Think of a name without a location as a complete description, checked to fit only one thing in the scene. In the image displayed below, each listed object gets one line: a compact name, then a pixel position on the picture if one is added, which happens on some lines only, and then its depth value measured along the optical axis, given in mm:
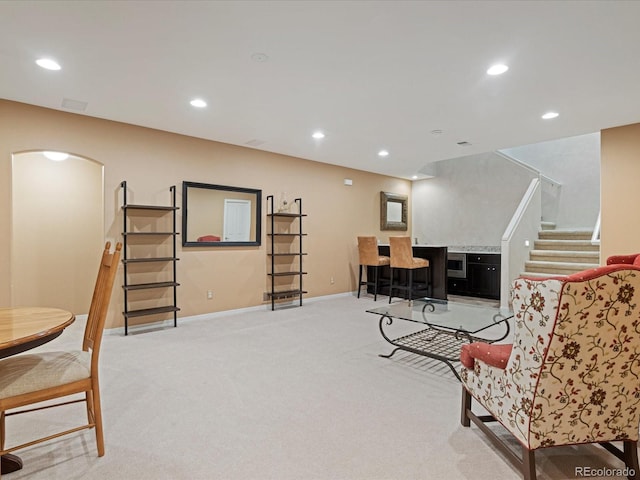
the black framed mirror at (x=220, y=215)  4727
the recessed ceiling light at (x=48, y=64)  2694
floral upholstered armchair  1343
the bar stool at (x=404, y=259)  5855
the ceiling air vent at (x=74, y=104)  3492
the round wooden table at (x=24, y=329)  1464
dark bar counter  6129
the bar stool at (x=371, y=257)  6375
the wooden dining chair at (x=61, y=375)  1609
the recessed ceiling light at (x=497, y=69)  2775
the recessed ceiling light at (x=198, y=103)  3523
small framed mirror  7512
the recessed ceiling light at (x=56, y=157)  4773
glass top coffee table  3092
